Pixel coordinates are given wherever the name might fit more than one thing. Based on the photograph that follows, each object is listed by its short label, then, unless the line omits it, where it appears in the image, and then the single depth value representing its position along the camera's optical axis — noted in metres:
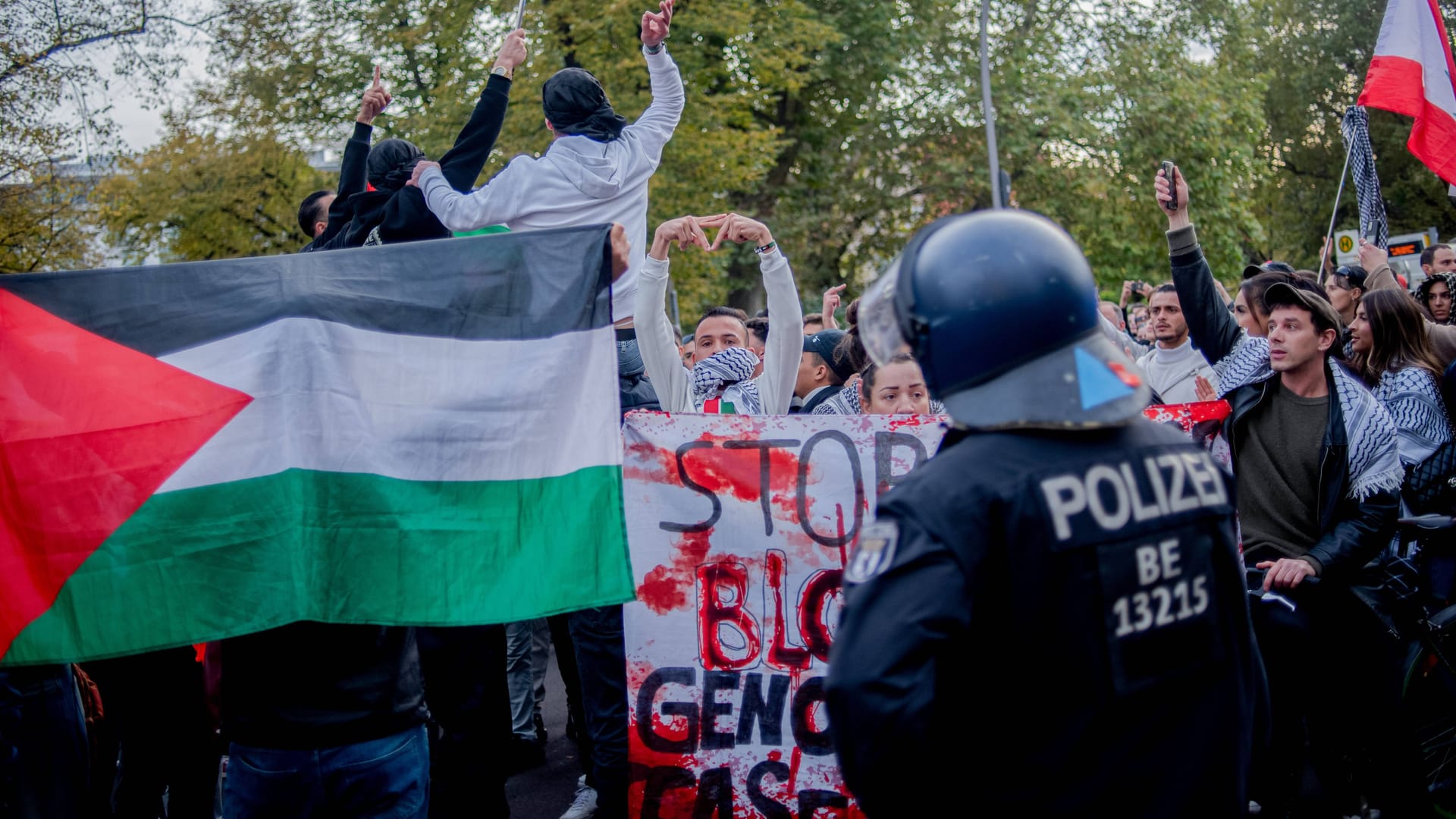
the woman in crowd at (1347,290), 7.01
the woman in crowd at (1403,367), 5.21
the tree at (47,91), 13.32
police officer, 1.72
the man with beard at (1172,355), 5.99
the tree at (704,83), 16.81
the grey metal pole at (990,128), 20.75
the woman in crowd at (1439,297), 6.95
